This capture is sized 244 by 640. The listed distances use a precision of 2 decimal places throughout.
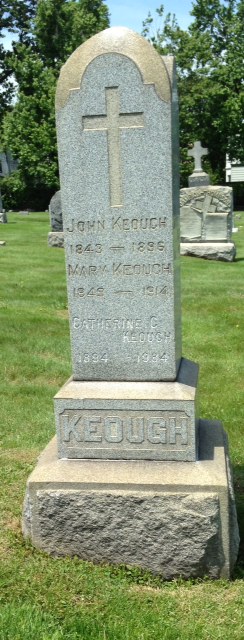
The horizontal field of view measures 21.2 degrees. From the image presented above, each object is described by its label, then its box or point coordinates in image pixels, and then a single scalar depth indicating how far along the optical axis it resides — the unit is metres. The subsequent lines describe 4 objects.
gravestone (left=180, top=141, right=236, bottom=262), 15.02
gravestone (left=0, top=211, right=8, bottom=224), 25.36
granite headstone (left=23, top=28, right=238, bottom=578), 3.40
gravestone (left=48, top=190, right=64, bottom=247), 17.17
